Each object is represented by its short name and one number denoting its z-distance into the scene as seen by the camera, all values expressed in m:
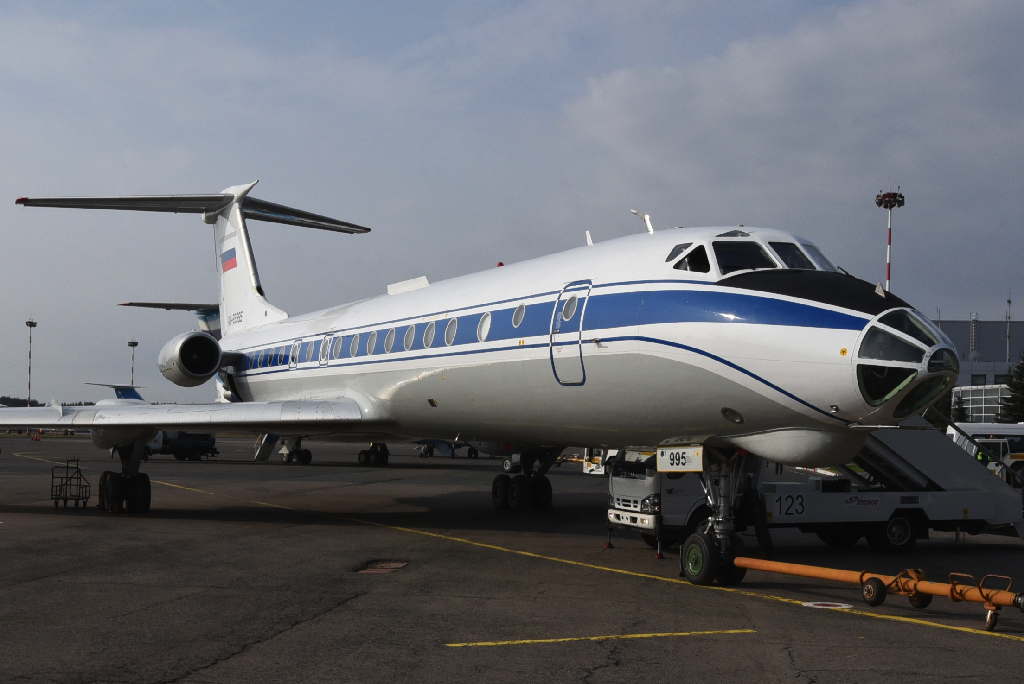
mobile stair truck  11.41
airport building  69.38
